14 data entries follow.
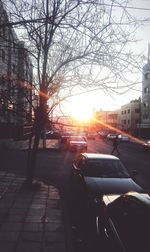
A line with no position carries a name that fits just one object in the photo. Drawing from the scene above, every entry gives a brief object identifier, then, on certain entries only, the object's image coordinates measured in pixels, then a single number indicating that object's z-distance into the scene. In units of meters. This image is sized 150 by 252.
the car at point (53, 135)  31.73
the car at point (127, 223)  2.20
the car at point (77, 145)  16.41
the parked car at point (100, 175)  4.59
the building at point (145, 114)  41.32
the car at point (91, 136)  34.53
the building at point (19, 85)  4.60
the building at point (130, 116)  55.68
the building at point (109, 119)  68.28
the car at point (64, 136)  23.65
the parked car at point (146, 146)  18.64
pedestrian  15.90
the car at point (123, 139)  31.52
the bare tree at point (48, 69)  5.37
